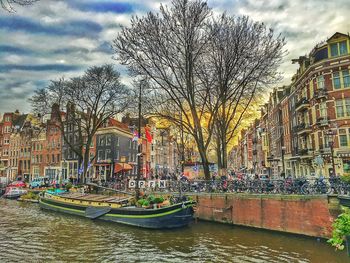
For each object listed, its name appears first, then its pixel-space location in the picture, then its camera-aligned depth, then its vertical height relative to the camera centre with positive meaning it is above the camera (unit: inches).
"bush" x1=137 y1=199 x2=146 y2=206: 850.9 -76.0
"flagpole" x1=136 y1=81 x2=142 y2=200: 958.8 -27.1
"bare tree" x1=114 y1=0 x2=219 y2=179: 871.7 +382.0
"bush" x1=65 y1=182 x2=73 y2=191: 1470.0 -45.7
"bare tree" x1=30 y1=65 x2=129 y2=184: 1531.1 +424.4
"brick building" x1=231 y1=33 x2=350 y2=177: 1239.5 +293.8
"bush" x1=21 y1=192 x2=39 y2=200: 1584.6 -98.0
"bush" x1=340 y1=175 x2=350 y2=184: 623.5 -17.4
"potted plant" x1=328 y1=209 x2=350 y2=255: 223.5 -44.9
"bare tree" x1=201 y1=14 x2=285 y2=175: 884.0 +345.9
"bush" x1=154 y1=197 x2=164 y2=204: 824.3 -69.7
